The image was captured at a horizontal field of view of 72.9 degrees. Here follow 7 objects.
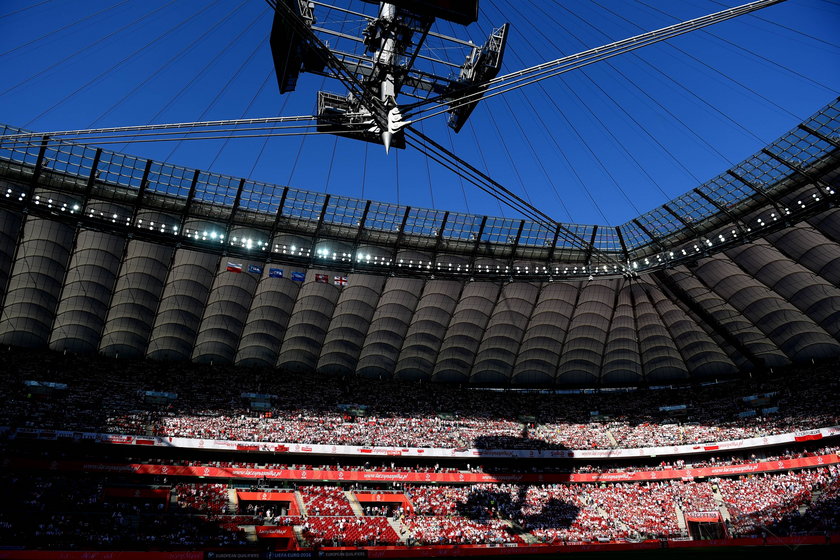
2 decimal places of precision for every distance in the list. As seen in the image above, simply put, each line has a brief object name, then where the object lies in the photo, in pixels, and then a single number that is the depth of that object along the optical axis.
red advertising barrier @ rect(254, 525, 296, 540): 40.81
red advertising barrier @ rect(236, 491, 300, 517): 46.84
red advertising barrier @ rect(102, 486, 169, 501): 42.78
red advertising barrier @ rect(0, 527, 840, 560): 33.16
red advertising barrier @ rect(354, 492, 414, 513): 51.47
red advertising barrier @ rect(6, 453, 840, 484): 44.62
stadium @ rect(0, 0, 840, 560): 43.94
